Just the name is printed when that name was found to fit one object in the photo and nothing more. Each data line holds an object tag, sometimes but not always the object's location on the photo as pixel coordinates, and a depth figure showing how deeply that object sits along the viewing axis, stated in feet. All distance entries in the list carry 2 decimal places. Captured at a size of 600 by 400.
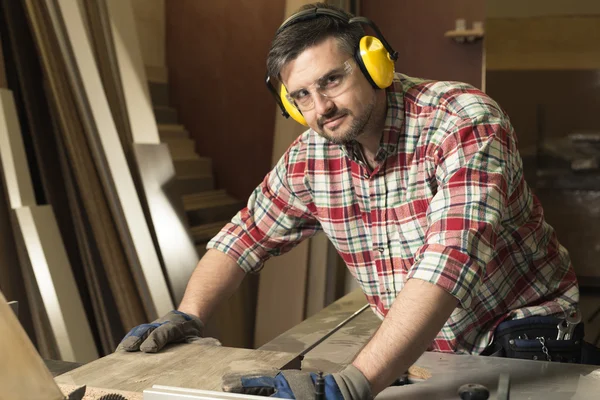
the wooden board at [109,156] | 9.64
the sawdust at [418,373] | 5.04
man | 4.58
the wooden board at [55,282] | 8.98
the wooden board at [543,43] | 9.84
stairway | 13.65
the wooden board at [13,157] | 8.89
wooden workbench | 4.46
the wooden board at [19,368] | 3.13
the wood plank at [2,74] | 9.42
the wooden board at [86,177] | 9.57
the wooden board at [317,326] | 6.84
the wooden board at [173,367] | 4.36
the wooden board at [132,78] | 10.75
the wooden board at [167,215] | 10.35
